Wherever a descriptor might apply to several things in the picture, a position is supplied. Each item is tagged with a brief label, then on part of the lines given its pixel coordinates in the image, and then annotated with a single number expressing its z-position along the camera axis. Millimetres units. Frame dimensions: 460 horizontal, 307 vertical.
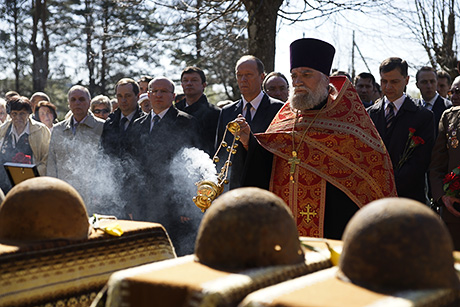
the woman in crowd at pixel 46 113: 10164
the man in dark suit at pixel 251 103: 6184
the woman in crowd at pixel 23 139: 8227
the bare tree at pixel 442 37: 15875
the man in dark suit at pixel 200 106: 6988
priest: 5000
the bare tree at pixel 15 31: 26703
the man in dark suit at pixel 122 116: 7658
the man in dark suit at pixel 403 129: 5859
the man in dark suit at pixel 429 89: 7598
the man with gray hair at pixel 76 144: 7863
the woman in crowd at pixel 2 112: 10031
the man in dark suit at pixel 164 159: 6844
